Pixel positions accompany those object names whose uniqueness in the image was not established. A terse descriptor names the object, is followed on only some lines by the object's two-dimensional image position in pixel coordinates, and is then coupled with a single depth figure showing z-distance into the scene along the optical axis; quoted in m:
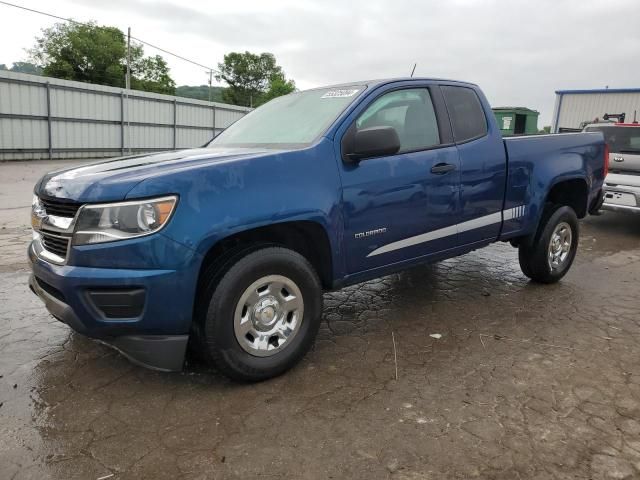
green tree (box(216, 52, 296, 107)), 84.62
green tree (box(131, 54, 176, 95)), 60.71
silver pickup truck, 7.62
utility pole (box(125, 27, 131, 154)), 20.17
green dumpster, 22.02
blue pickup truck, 2.49
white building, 19.55
